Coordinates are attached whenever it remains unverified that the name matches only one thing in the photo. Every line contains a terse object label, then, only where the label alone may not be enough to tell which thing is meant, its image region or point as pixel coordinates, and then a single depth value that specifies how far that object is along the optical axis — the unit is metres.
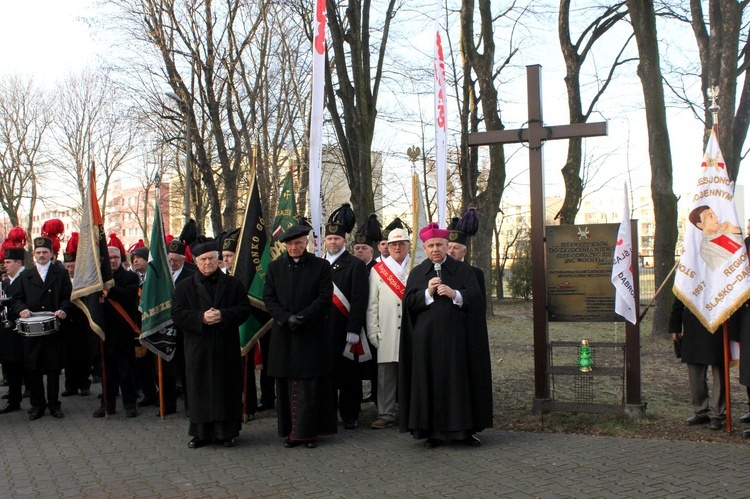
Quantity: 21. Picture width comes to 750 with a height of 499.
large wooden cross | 8.02
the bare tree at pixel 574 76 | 18.42
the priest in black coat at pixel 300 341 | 7.04
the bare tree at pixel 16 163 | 42.38
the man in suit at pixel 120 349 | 8.84
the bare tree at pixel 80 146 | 43.19
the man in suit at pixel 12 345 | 8.96
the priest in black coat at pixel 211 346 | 7.06
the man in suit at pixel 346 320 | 7.81
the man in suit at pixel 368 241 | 8.75
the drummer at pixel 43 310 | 8.79
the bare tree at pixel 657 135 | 12.94
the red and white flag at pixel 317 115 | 8.75
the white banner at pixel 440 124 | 9.48
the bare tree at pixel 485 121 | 18.52
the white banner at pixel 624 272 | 7.51
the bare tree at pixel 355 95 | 17.81
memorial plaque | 7.85
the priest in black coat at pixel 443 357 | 6.80
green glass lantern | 7.53
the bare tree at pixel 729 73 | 14.36
